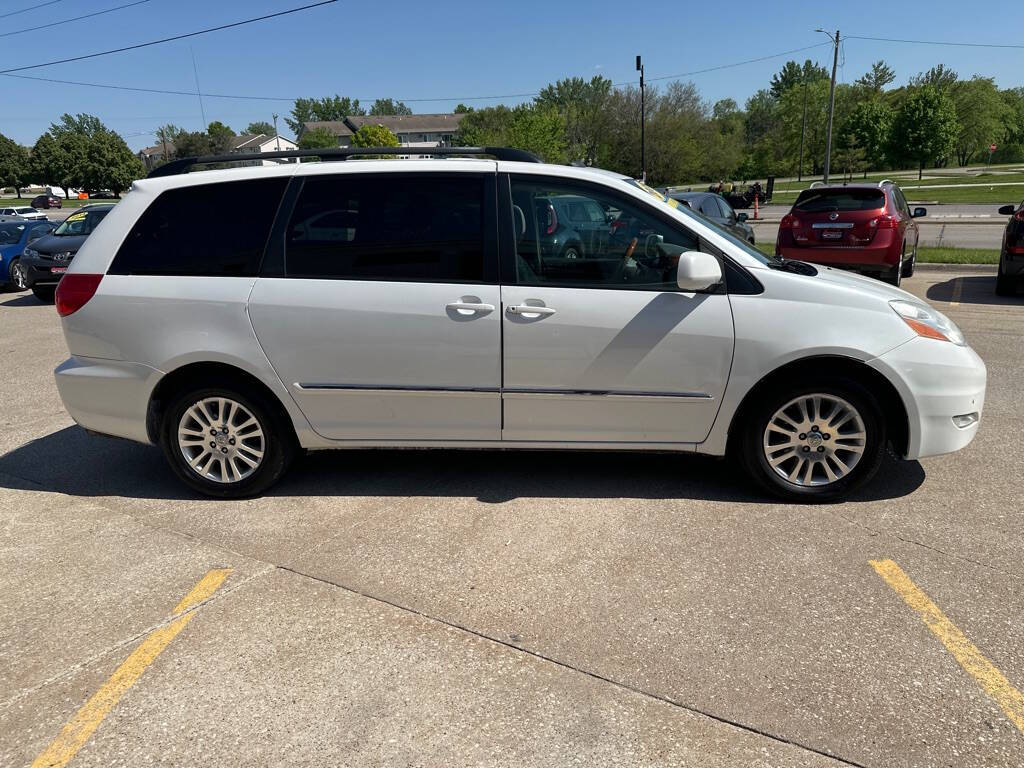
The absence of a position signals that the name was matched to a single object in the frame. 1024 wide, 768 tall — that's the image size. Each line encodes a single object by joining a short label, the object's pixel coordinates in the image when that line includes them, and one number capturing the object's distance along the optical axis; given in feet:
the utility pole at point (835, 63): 134.82
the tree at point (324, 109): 547.49
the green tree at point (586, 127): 217.15
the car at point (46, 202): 190.60
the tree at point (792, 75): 402.09
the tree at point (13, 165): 278.87
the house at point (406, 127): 423.23
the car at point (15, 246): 47.62
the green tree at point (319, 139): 345.72
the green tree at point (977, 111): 226.58
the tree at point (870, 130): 190.90
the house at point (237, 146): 312.58
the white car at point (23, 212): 119.40
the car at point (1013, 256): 32.24
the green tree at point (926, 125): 179.42
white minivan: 12.94
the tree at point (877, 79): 233.35
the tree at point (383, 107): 542.98
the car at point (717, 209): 40.22
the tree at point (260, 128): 541.91
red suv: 35.24
